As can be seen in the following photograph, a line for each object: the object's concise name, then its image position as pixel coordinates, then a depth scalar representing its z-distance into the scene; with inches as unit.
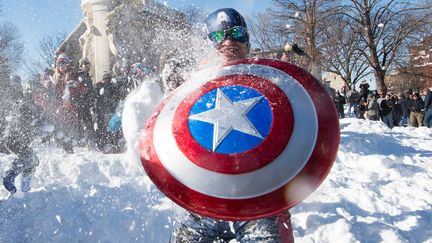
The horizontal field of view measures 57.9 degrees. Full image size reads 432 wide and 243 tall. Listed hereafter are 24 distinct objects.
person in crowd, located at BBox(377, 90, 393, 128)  454.6
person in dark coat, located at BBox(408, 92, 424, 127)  504.4
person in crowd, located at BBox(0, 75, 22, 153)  202.8
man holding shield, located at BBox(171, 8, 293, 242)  70.9
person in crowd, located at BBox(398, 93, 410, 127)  541.0
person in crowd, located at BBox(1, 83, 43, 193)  173.8
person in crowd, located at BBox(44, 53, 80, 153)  255.0
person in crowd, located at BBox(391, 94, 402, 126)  518.6
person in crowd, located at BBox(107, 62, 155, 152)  238.4
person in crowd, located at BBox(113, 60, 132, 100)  265.6
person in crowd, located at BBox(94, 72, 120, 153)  264.1
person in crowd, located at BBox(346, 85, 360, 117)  557.9
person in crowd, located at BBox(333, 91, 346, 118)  598.2
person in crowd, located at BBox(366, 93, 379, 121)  448.1
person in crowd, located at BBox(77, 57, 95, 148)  260.4
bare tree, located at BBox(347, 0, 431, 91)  713.6
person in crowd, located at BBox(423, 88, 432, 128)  462.6
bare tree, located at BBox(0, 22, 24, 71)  749.4
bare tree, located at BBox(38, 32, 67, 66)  1123.3
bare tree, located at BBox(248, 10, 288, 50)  841.5
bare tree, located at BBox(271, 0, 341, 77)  734.4
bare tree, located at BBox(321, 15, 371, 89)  747.4
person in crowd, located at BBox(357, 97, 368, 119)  504.4
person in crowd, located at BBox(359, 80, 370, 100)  515.0
